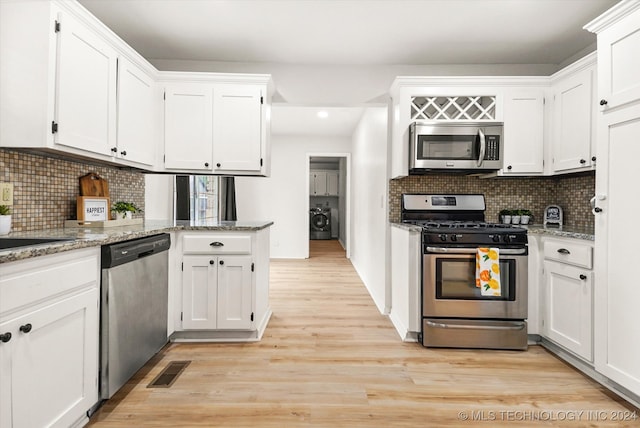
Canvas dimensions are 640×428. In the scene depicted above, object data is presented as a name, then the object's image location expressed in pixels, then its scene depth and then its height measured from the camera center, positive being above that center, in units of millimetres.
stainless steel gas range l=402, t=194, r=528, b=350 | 2479 -549
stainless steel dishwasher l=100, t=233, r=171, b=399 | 1666 -526
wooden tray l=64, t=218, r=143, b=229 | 2209 -78
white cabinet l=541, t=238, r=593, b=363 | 2096 -527
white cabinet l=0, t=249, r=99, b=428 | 1152 -496
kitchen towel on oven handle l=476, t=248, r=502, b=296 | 2432 -394
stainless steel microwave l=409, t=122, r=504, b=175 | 2793 +581
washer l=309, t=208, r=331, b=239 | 9344 -238
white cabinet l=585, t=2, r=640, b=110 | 1744 +879
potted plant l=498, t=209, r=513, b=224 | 3016 +1
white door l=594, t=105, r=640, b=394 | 1729 -189
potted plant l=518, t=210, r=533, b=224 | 2963 +2
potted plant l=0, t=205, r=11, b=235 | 1647 -47
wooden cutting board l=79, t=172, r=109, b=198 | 2318 +188
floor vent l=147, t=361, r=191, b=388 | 1970 -988
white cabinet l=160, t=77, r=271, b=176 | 2824 +772
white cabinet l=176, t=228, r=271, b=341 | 2482 -506
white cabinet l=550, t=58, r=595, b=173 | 2416 +734
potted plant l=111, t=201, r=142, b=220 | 2545 +20
